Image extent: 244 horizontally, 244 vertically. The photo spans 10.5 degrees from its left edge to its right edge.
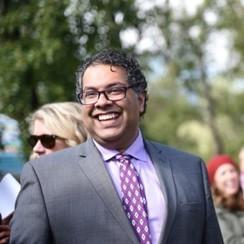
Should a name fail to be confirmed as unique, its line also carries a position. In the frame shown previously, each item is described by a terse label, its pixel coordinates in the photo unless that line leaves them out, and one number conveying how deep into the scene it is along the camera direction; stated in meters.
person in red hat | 10.23
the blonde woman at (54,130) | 7.72
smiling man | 5.57
